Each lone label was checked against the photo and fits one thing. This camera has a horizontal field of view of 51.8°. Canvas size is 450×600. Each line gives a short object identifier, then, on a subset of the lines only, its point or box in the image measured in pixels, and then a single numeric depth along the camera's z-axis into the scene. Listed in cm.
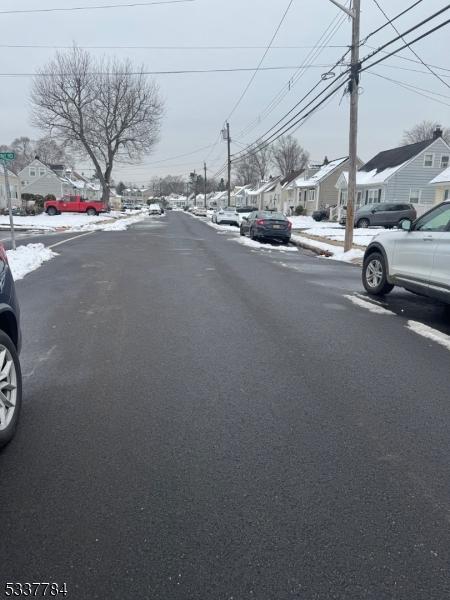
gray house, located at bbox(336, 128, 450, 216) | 3762
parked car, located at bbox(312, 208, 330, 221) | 4134
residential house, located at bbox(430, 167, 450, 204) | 3003
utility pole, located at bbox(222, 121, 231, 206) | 5181
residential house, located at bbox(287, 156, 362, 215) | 4938
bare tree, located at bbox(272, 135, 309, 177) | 9688
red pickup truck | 4556
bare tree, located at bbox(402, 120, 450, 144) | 8250
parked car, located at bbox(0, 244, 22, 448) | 316
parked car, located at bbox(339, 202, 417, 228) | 3056
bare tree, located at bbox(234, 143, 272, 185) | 10615
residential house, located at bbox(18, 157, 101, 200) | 7056
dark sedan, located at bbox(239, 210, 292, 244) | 2080
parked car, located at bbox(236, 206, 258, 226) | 5163
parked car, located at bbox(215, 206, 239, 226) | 3962
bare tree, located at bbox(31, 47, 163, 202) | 4547
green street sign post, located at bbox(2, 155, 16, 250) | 1376
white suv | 651
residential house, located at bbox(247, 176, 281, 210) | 7175
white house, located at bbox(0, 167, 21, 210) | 5091
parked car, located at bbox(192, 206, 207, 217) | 7138
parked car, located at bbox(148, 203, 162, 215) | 6568
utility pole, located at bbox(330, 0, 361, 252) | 1511
